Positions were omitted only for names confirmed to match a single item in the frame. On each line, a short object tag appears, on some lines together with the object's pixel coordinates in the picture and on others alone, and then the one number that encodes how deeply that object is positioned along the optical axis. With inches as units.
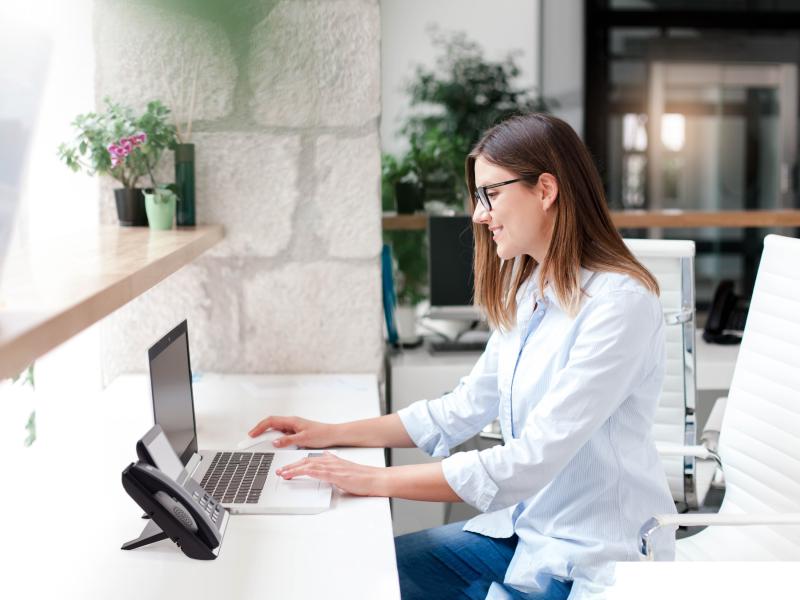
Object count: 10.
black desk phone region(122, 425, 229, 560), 49.9
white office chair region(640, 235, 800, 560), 73.9
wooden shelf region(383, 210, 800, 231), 133.2
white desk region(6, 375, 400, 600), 49.7
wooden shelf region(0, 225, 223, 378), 36.4
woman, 60.7
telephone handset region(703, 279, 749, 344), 126.9
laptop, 60.9
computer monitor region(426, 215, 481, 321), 116.5
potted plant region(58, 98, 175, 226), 90.0
